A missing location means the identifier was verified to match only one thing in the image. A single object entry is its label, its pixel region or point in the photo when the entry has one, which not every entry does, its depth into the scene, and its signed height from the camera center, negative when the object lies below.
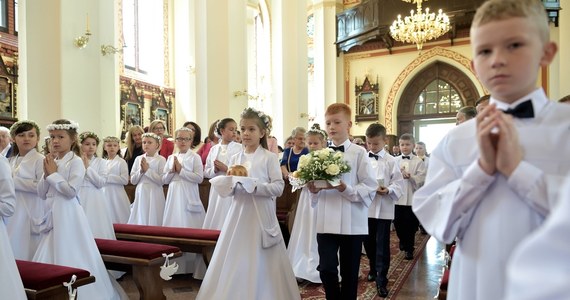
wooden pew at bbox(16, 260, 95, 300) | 3.39 -0.98
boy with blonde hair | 1.50 -0.03
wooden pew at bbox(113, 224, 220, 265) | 5.16 -1.03
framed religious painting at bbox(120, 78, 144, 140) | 14.67 +1.45
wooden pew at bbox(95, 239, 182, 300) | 4.32 -1.06
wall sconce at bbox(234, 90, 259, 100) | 11.33 +1.37
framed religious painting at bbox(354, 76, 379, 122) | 20.25 +2.03
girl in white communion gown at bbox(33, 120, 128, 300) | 4.34 -0.74
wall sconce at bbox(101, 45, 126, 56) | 8.34 +1.84
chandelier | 15.21 +4.02
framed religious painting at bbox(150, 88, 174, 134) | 15.95 +1.53
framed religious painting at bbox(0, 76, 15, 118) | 12.53 +1.50
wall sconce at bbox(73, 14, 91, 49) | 7.70 +1.85
